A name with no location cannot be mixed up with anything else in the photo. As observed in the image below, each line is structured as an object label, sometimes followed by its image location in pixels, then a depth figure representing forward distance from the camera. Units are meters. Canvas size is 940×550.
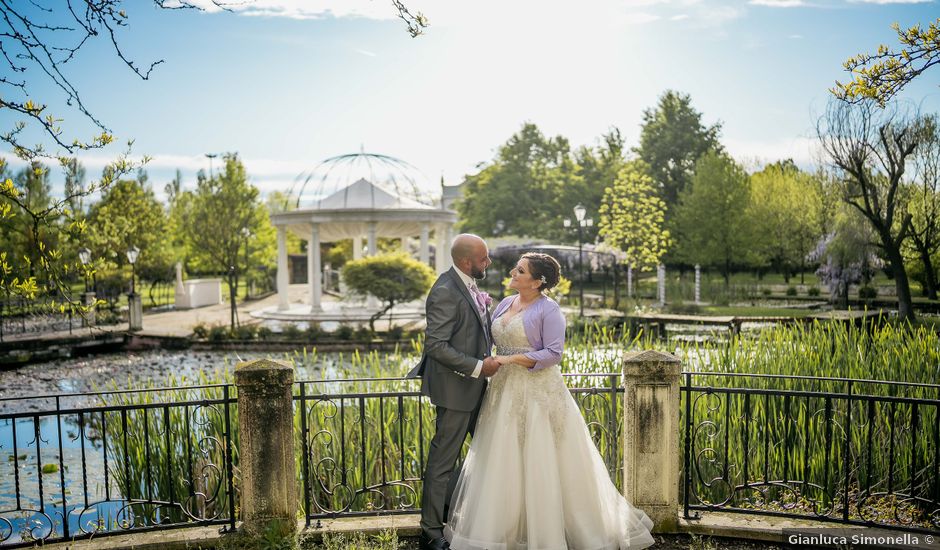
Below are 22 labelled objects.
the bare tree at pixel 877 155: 19.47
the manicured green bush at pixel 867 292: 23.41
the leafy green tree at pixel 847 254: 22.11
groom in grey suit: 4.41
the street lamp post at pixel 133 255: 27.88
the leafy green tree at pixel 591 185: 47.28
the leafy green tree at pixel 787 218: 35.41
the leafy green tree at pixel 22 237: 27.89
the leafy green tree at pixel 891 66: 5.86
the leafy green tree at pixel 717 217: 37.69
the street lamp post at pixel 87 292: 24.31
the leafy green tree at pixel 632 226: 29.83
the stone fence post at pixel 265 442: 4.81
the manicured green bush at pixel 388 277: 21.72
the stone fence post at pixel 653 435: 4.90
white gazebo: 28.86
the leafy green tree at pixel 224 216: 37.19
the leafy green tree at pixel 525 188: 47.91
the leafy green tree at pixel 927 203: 18.66
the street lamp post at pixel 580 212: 24.93
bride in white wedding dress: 4.30
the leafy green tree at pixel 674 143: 46.47
